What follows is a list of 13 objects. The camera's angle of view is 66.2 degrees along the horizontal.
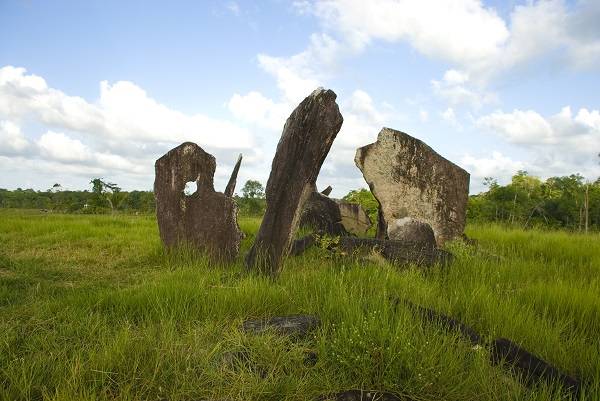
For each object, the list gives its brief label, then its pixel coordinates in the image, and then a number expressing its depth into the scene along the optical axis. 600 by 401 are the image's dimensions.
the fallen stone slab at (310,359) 2.93
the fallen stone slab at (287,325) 3.29
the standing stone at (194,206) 6.81
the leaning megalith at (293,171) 5.51
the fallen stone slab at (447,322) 3.30
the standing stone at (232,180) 7.23
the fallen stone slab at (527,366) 2.77
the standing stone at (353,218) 9.78
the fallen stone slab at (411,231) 7.60
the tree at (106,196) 24.13
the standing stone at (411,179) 8.01
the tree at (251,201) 24.39
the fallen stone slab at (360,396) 2.43
